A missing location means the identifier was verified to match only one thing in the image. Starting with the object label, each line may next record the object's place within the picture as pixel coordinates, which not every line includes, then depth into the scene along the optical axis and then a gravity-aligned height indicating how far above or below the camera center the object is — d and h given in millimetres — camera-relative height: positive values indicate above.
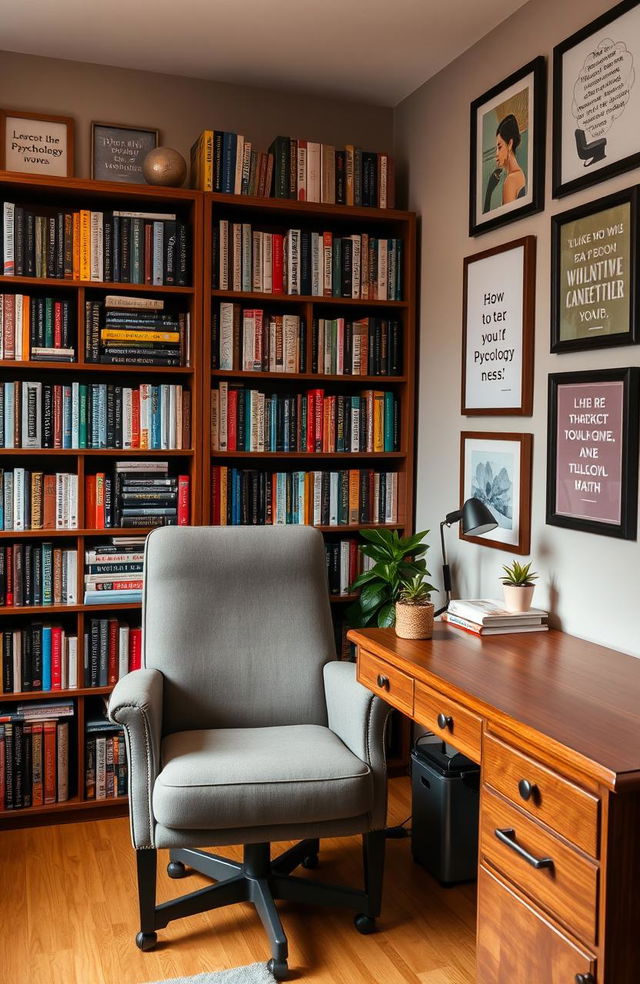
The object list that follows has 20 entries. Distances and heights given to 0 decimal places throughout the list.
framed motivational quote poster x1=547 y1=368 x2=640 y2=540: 2232 +21
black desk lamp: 2562 -166
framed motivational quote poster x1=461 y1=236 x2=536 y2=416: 2666 +409
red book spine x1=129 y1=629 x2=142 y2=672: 3139 -674
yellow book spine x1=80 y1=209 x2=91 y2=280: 3020 +712
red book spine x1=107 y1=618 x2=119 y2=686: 3111 -679
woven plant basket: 2361 -428
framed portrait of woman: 2607 +953
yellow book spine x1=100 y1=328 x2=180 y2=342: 3059 +417
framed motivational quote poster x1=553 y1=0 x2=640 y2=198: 2219 +939
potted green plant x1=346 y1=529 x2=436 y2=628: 3062 -401
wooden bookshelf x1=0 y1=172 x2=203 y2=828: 3004 +289
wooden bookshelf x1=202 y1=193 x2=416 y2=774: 3143 +501
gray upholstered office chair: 2195 -761
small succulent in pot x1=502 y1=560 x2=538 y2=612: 2498 -364
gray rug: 2172 -1266
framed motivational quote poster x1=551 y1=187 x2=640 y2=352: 2225 +487
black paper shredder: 2617 -1052
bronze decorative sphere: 3078 +997
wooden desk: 1460 -599
